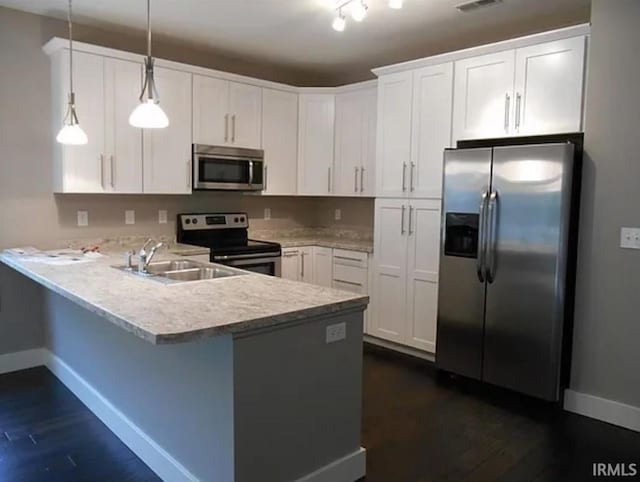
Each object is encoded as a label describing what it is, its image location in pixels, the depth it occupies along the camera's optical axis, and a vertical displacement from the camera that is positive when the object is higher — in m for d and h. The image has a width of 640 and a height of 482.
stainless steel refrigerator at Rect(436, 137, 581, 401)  2.97 -0.35
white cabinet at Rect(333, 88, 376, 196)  4.54 +0.62
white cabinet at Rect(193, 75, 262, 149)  4.14 +0.82
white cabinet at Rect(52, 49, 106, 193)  3.50 +0.59
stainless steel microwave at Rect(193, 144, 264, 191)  4.16 +0.32
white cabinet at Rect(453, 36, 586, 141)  3.08 +0.81
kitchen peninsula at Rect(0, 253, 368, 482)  1.89 -0.75
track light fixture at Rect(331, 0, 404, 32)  2.75 +1.19
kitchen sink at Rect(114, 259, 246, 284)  2.94 -0.43
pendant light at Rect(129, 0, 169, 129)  2.37 +0.45
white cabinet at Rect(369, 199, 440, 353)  3.87 -0.52
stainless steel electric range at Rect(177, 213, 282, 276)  4.12 -0.35
